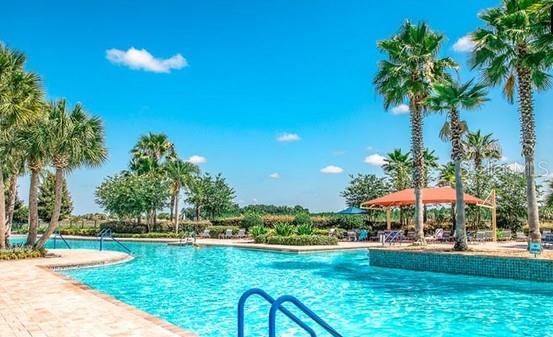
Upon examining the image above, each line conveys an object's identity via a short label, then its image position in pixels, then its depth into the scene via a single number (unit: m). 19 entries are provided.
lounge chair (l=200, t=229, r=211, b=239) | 37.31
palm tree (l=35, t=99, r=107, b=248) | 18.62
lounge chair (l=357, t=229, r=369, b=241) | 30.41
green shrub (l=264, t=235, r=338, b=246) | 26.33
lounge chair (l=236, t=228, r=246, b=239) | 35.94
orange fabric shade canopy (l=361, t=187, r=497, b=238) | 25.66
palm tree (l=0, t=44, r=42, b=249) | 17.66
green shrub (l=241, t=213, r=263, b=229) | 40.38
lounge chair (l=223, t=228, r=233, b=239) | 35.94
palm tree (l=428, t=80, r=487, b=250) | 17.11
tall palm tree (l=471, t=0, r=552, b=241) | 15.62
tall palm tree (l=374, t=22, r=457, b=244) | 19.95
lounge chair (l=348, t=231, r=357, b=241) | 31.02
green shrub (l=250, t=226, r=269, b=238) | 30.91
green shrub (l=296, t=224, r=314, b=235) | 28.23
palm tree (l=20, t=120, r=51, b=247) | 18.52
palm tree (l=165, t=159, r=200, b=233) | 43.62
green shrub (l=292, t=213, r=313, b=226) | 38.72
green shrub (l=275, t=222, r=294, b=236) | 28.72
